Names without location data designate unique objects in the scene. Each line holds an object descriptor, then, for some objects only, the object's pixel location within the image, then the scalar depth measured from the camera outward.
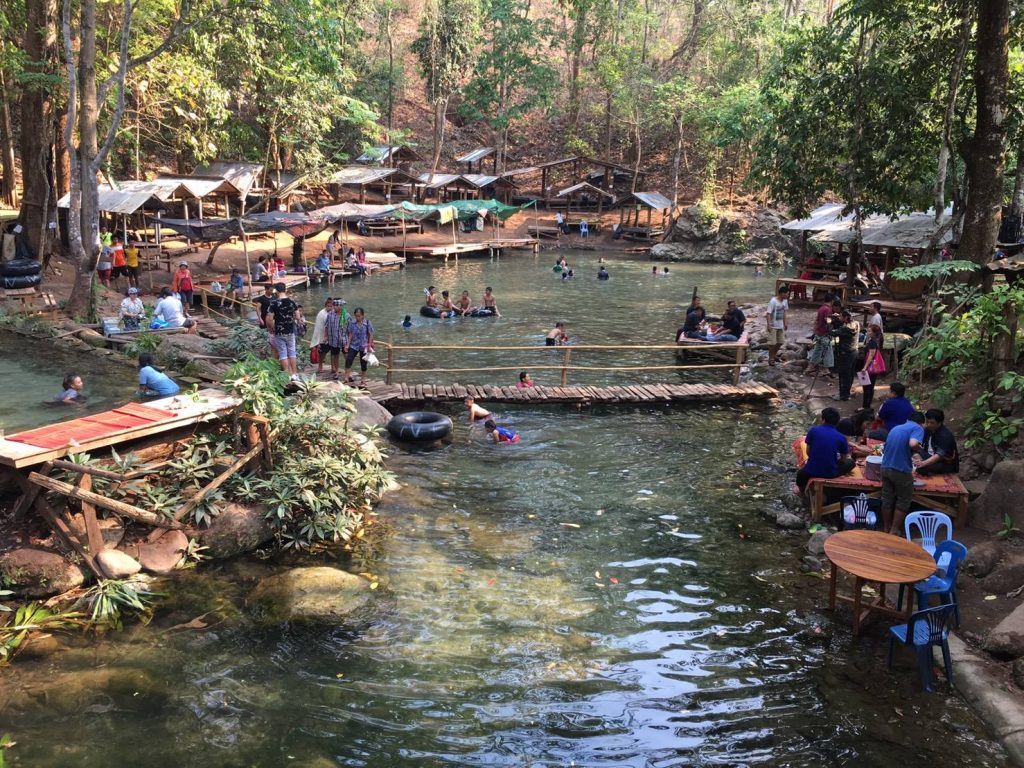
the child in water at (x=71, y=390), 11.72
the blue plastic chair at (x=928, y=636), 6.48
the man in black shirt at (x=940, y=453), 8.96
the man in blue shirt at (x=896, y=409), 9.74
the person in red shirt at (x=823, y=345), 15.20
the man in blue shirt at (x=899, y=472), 8.08
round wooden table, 6.66
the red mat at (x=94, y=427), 8.22
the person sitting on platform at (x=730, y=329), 18.34
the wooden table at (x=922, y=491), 8.79
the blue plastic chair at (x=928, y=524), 7.68
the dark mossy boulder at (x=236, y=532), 8.73
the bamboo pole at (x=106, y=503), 7.74
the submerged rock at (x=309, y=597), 7.62
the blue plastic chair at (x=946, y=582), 6.90
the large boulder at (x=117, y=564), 7.91
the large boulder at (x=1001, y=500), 8.52
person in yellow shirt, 22.88
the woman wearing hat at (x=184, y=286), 21.02
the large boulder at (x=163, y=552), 8.30
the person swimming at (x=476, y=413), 13.25
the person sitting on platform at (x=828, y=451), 9.48
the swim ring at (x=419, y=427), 12.34
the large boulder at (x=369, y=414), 12.20
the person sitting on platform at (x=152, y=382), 11.15
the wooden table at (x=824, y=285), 20.53
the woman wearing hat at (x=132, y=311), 17.14
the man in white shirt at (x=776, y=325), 17.59
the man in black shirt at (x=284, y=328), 13.12
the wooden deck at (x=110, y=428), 7.84
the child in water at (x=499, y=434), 12.59
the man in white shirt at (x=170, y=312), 16.84
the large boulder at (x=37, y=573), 7.61
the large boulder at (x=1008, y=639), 6.54
